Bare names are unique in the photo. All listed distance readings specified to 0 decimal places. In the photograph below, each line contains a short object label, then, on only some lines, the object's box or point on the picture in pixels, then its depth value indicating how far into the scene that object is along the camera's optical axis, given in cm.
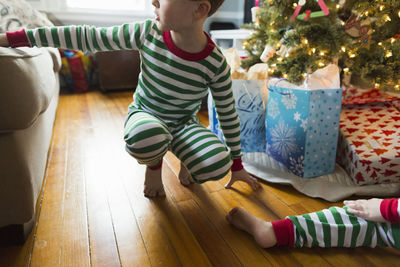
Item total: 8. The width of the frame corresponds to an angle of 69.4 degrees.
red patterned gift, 94
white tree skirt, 91
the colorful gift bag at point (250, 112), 111
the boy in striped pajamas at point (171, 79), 70
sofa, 57
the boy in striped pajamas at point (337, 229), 66
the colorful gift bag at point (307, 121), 94
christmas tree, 110
